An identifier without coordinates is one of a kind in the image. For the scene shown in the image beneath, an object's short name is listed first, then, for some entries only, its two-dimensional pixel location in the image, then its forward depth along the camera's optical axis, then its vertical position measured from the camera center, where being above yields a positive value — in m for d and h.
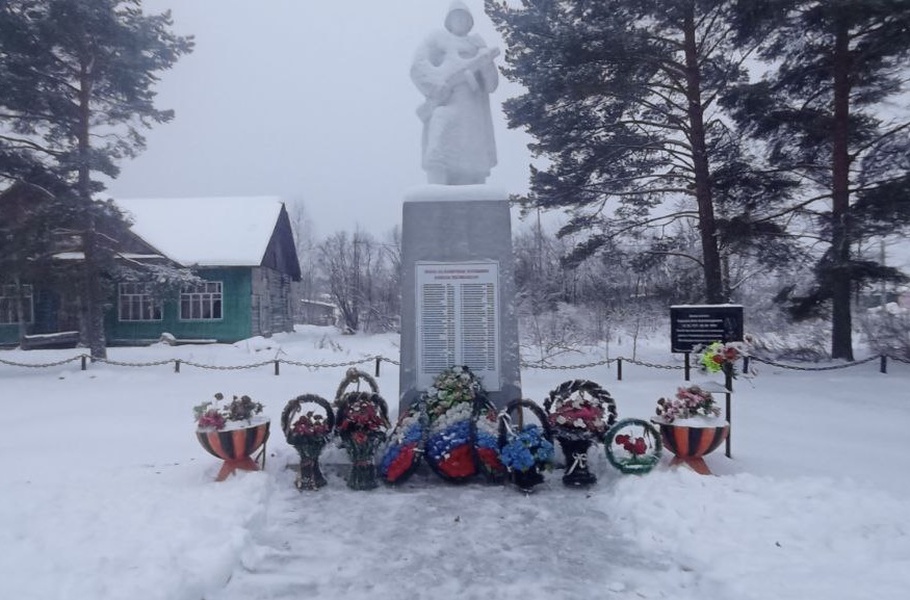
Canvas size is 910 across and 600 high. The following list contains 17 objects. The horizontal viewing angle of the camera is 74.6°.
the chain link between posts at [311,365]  12.21 -1.46
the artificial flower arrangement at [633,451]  5.31 -1.42
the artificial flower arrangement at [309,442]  5.33 -1.28
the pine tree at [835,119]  12.01 +3.86
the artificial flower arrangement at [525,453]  5.25 -1.38
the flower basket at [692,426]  5.39 -1.20
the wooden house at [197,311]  22.77 -0.37
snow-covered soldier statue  7.04 +2.38
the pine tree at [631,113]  12.83 +4.31
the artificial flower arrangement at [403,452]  5.48 -1.43
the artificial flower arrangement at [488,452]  5.48 -1.42
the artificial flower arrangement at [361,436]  5.41 -1.25
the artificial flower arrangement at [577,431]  5.43 -1.24
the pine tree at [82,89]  14.57 +5.52
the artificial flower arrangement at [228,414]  5.34 -1.04
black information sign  10.31 -0.54
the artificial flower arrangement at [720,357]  6.05 -0.64
